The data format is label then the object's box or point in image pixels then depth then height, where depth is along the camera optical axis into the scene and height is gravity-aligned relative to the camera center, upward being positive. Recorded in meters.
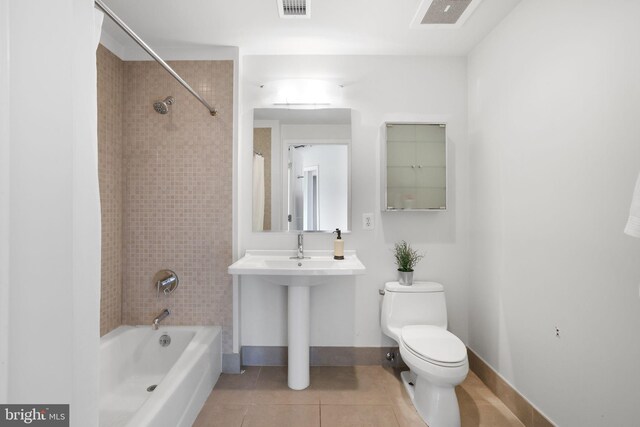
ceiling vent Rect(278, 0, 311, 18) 1.72 +1.22
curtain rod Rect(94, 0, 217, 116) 1.08 +0.76
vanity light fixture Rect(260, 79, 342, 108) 2.23 +0.92
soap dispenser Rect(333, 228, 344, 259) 2.14 -0.26
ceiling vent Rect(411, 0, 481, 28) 1.70 +1.21
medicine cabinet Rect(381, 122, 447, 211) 2.18 +0.35
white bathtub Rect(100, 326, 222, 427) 1.40 -0.95
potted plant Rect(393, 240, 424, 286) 2.13 -0.35
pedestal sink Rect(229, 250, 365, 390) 1.76 -0.42
